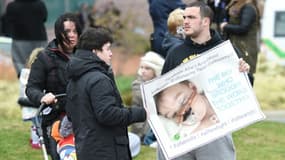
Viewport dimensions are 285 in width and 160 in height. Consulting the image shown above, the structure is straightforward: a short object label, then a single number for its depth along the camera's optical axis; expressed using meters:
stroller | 10.12
